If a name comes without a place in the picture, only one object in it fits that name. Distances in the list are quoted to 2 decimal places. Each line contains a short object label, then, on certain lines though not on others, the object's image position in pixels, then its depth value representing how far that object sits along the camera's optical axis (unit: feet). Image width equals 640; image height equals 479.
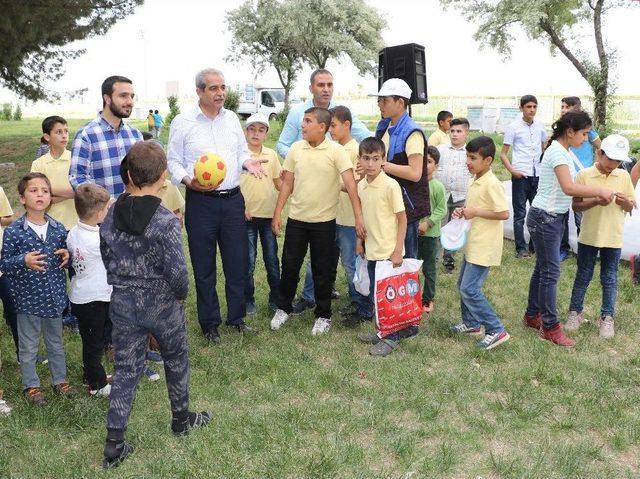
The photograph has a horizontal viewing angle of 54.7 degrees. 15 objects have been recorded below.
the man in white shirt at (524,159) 26.42
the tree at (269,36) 117.60
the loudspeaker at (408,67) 33.27
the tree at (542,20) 81.25
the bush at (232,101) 102.66
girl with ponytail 16.12
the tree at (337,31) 117.50
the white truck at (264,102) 112.68
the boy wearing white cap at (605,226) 16.72
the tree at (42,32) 43.09
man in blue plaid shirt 14.84
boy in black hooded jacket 10.44
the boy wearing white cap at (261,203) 18.80
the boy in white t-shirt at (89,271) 13.00
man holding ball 16.11
